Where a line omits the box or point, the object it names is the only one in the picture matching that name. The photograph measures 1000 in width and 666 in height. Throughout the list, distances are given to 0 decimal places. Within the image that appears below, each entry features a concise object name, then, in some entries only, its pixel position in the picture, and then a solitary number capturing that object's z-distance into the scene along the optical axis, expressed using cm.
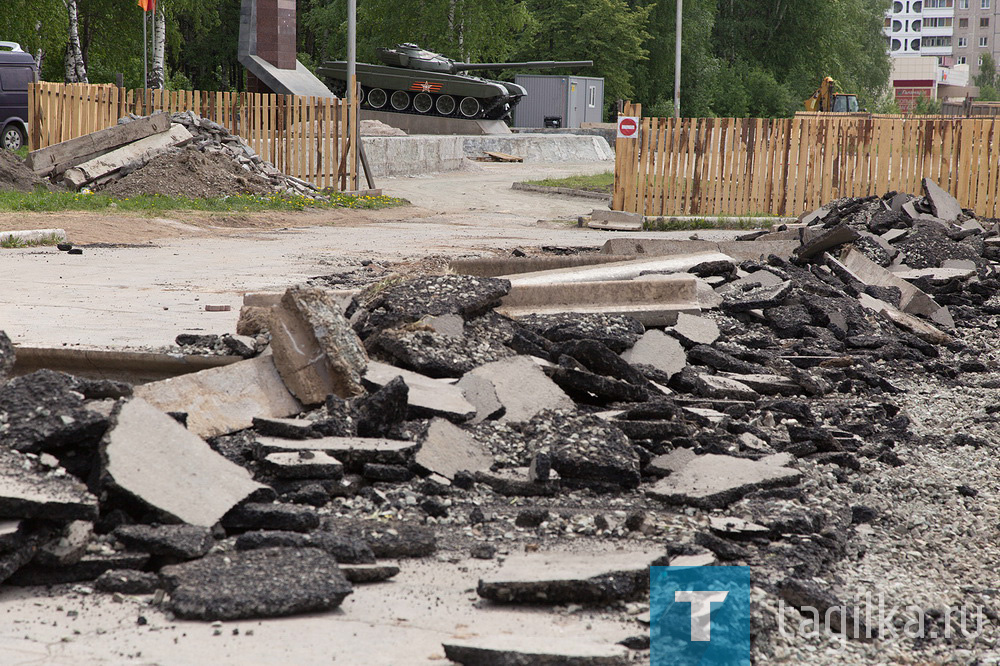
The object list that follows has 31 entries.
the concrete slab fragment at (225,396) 934
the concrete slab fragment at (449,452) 889
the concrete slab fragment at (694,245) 2133
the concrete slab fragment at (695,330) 1400
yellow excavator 9262
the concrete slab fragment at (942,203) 2550
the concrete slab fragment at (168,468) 735
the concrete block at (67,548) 671
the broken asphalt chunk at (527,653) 573
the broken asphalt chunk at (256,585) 632
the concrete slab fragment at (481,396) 1019
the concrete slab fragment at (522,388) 1039
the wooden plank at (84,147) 3372
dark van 4703
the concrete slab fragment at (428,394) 965
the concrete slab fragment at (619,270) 1564
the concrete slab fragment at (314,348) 995
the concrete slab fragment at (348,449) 862
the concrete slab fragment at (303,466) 833
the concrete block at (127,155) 3291
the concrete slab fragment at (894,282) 1787
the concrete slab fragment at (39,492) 664
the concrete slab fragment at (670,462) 924
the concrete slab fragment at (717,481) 862
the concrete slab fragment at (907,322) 1659
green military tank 7794
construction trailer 9394
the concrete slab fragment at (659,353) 1267
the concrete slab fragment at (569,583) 659
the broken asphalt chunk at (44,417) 757
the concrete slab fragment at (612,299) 1434
